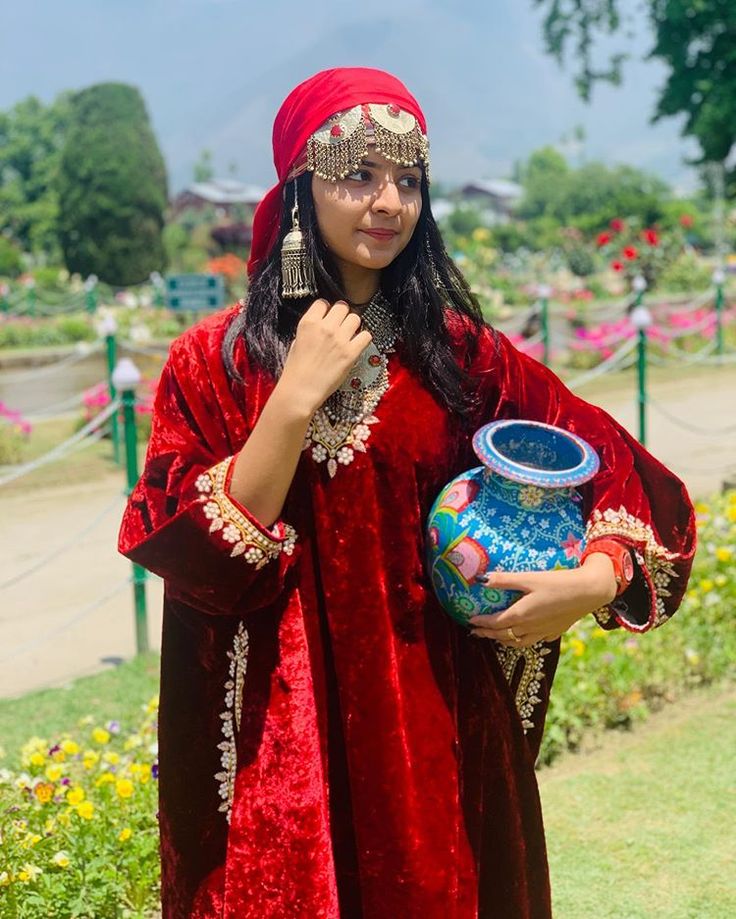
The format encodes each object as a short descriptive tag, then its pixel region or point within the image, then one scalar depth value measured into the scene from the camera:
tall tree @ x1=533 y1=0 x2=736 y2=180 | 19.33
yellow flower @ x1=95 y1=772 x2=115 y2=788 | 2.88
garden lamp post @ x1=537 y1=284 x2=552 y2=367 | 11.77
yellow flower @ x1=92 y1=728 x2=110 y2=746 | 3.04
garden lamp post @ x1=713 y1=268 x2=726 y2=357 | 13.80
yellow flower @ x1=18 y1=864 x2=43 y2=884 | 2.46
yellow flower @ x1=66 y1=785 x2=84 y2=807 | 2.70
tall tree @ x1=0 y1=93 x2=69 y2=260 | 44.41
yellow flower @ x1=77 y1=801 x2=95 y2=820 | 2.65
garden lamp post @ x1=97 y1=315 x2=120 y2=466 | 8.12
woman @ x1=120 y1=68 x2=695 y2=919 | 1.66
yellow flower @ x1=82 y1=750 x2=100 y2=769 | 2.99
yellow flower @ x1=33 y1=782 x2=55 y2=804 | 2.71
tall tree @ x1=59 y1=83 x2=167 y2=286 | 28.31
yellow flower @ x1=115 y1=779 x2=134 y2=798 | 2.80
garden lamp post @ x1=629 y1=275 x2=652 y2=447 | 7.29
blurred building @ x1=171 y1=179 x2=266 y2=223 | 71.94
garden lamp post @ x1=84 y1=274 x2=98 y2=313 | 20.88
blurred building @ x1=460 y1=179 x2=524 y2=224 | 103.06
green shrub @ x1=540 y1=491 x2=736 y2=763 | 3.83
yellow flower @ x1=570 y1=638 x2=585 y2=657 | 3.89
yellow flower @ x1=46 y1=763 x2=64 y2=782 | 2.81
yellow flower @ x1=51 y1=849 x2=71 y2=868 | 2.55
